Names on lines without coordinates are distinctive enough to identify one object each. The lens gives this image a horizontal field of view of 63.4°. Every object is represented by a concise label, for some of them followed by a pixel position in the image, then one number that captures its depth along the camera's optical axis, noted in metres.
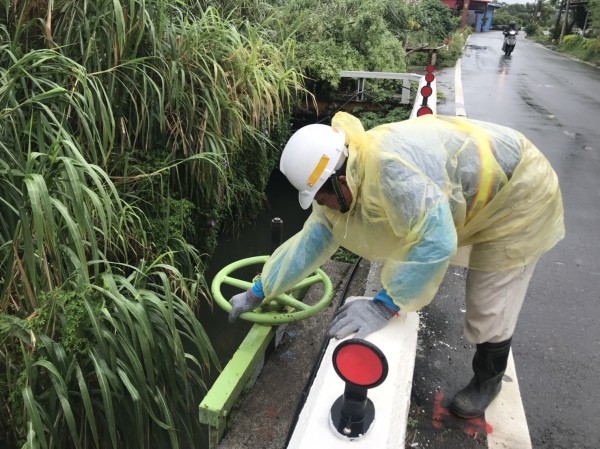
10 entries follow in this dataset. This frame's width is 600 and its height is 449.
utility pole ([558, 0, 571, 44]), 32.88
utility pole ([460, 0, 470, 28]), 38.53
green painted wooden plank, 2.18
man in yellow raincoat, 1.67
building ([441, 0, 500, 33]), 44.06
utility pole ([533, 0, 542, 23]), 57.57
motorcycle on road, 24.23
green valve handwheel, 2.47
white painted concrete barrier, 1.28
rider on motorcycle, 24.81
